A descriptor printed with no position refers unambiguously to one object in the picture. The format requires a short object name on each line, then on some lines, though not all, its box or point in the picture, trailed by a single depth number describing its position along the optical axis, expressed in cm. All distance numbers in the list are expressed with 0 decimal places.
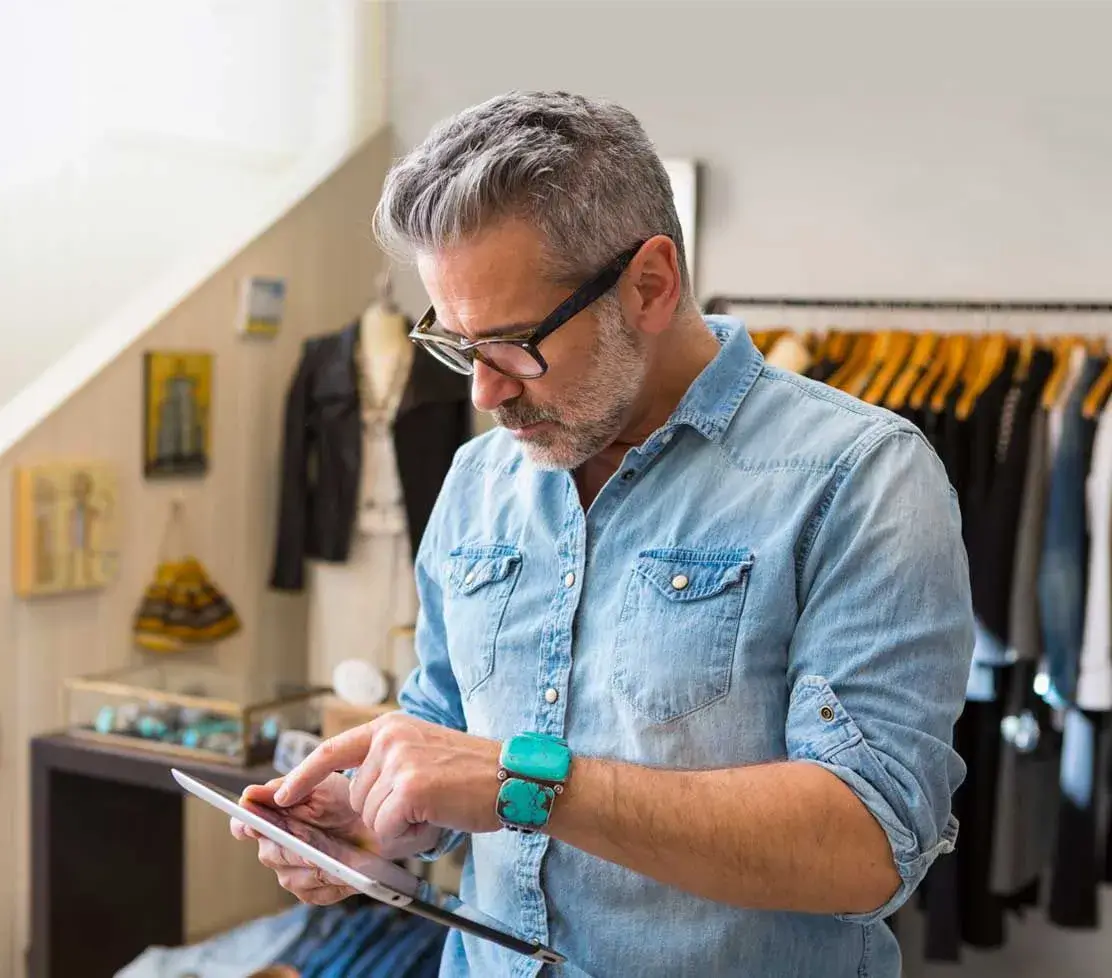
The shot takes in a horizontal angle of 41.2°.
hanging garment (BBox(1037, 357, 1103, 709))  333
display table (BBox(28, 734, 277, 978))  324
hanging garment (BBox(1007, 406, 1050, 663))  338
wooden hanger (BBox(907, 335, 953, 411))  352
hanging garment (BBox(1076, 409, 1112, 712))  328
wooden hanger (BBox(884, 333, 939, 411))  353
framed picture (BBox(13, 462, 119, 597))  348
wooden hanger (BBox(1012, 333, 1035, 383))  348
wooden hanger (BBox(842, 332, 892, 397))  363
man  123
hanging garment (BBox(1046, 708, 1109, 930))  337
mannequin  401
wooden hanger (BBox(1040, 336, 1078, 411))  341
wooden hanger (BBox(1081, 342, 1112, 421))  335
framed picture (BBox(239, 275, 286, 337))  412
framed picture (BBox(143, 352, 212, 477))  387
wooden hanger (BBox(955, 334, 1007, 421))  346
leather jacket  397
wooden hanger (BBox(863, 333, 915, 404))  358
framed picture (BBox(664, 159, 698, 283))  419
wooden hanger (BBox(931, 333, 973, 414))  350
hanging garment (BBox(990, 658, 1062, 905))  343
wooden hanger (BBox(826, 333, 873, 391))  369
